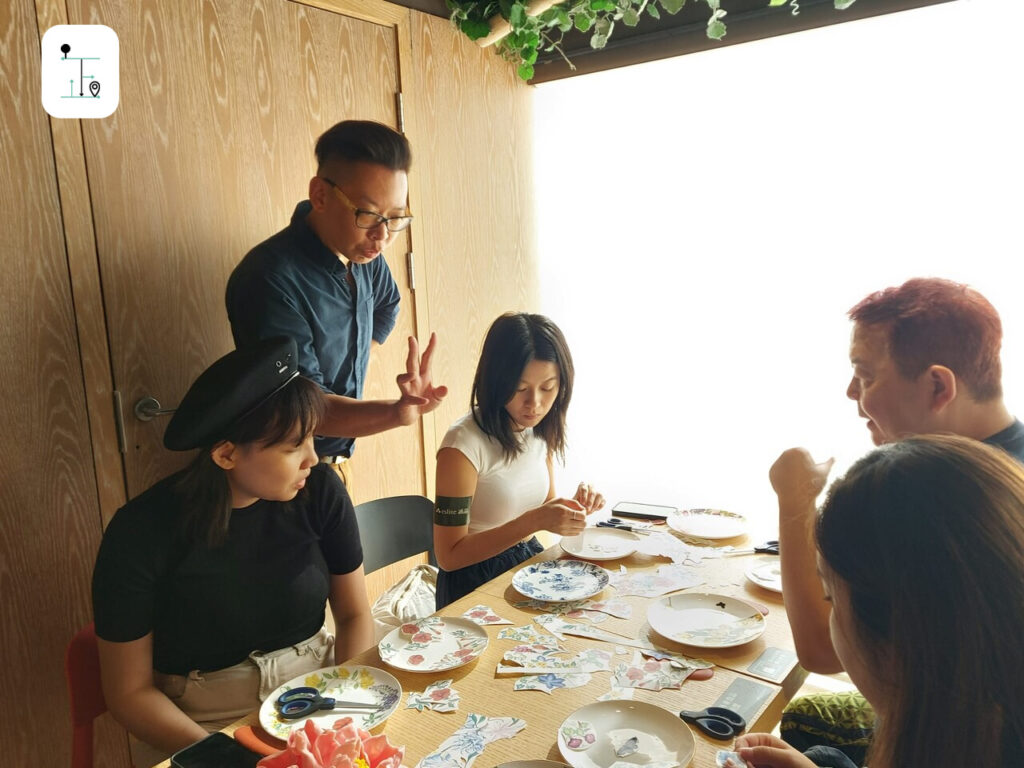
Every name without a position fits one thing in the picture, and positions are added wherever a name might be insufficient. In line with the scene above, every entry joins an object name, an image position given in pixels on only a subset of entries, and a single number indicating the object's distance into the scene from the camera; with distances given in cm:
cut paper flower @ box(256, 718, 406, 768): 82
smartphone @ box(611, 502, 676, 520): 188
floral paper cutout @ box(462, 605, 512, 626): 134
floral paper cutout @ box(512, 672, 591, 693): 112
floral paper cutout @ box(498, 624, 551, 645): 126
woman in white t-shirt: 167
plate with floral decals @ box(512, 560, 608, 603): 143
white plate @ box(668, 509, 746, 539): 173
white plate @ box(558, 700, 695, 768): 95
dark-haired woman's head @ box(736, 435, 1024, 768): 64
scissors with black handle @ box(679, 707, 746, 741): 99
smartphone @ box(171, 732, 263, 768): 95
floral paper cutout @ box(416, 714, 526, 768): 95
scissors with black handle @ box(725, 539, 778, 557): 163
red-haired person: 121
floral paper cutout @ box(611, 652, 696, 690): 112
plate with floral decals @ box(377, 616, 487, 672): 118
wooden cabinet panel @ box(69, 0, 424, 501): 182
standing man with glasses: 180
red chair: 128
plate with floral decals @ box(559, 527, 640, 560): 162
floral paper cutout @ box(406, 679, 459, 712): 108
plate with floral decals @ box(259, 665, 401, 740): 104
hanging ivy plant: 262
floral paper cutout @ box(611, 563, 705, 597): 146
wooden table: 98
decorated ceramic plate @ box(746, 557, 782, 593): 144
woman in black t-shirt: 124
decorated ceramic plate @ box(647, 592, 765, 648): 124
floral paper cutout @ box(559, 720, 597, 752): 97
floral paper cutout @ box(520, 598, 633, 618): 137
